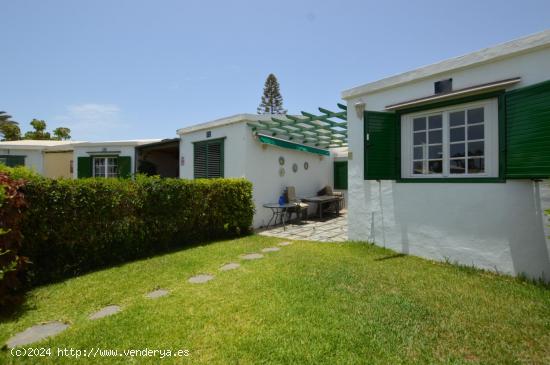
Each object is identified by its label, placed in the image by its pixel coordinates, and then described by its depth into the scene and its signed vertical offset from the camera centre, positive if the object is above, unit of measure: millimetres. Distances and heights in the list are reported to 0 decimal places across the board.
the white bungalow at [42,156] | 15828 +1682
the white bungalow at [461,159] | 4340 +445
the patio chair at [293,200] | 10850 -731
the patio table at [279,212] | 9898 -1192
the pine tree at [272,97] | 43156 +13801
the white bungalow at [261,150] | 9336 +1295
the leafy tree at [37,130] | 30812 +6160
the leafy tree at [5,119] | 25703 +6300
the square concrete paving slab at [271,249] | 6617 -1680
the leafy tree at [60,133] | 33125 +6228
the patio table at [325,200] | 11352 -774
